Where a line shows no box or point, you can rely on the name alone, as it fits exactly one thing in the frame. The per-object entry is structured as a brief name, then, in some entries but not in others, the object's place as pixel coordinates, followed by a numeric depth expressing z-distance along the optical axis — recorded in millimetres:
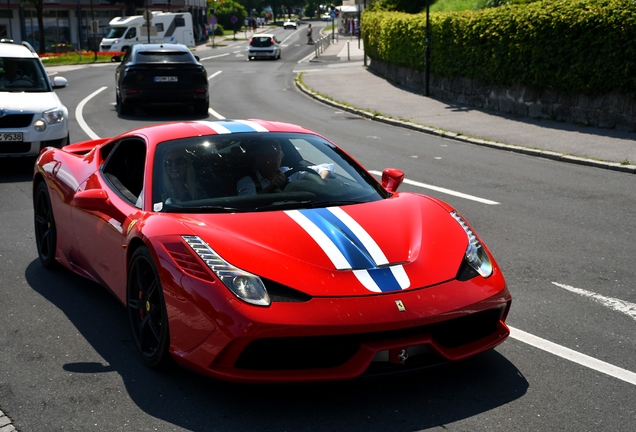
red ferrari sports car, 4250
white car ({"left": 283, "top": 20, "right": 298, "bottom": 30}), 125406
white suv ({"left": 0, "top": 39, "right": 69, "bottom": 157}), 12211
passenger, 5258
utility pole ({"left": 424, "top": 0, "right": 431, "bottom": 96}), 23828
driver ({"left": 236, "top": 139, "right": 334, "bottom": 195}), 5426
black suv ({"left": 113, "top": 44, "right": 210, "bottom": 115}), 20500
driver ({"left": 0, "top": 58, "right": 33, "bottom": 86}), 13273
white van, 61312
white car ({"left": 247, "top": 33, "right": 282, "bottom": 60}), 53531
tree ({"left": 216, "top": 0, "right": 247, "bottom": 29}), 113562
